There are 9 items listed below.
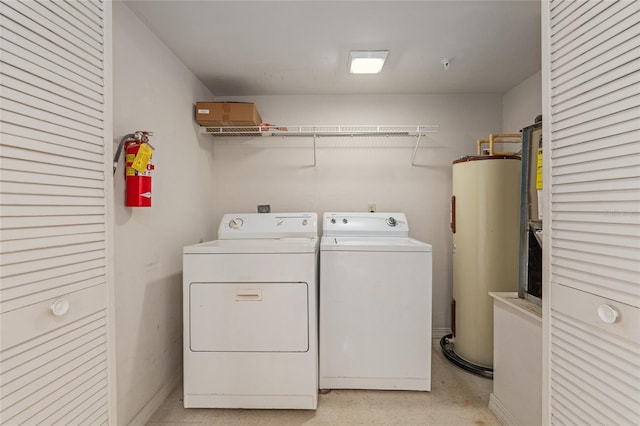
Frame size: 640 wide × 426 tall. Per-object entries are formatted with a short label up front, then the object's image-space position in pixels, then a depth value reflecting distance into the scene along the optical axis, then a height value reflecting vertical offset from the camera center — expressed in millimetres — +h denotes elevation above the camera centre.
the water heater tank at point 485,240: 2174 -227
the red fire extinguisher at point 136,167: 1494 +224
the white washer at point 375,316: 1891 -686
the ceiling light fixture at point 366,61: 1995 +1061
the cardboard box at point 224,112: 2352 +788
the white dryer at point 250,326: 1722 -685
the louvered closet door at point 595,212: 755 -5
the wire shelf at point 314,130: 2531 +714
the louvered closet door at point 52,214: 751 -11
